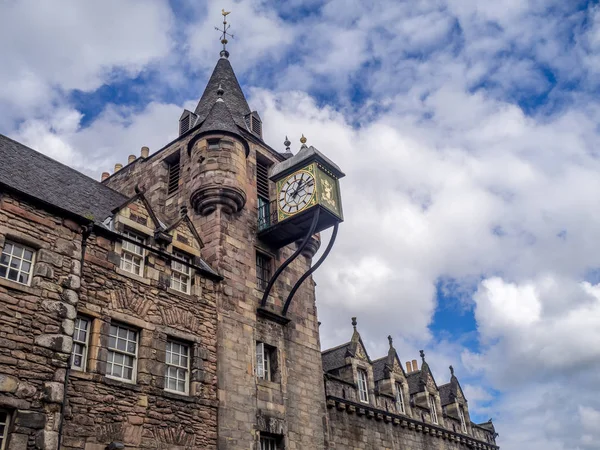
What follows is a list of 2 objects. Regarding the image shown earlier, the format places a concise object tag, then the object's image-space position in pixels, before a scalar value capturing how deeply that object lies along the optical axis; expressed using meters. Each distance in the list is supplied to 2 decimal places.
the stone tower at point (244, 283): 16.20
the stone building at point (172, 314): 11.93
